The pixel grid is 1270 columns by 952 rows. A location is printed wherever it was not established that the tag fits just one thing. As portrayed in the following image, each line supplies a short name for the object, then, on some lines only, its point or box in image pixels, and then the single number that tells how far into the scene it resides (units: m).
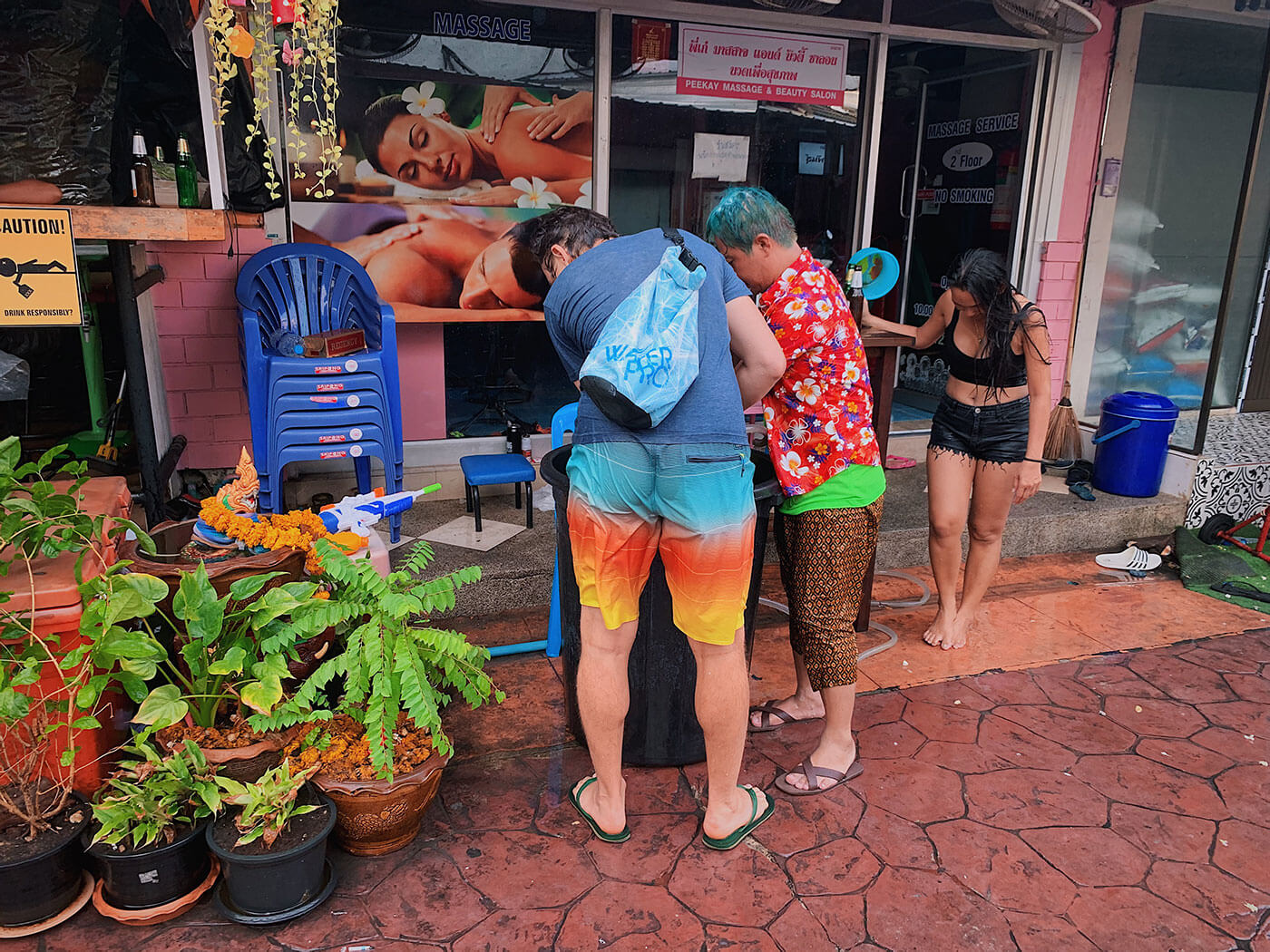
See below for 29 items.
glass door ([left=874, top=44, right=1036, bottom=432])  6.22
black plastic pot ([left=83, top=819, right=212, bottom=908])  2.26
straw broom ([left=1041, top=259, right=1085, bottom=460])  6.14
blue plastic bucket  5.39
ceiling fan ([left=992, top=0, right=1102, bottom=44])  4.12
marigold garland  2.82
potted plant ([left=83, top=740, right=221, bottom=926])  2.26
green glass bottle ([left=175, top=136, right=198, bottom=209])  3.63
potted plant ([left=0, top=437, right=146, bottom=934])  2.26
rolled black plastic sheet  3.96
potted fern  2.48
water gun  3.11
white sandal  5.07
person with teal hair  2.80
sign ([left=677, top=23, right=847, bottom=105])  5.22
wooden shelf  2.83
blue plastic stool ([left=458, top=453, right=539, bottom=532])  4.23
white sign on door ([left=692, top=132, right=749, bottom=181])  5.42
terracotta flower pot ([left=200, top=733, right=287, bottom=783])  2.46
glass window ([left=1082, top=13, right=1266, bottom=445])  6.13
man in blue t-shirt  2.37
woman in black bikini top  3.57
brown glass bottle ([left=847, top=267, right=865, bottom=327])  3.73
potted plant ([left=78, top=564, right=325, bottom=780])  2.31
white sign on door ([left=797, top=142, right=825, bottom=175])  5.66
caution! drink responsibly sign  2.74
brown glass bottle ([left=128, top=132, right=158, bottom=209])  3.44
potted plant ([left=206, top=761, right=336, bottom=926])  2.28
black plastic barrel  2.85
